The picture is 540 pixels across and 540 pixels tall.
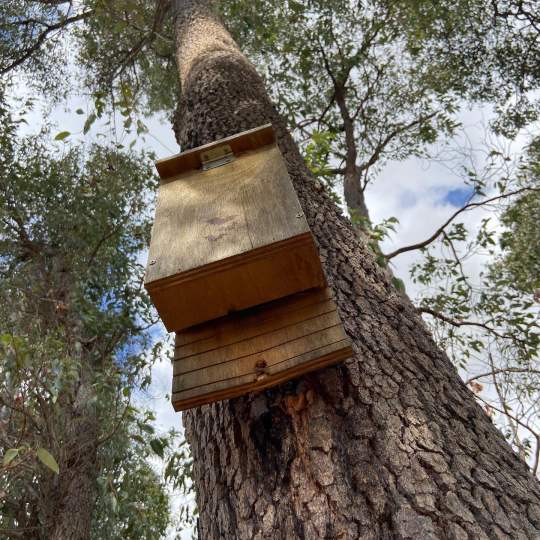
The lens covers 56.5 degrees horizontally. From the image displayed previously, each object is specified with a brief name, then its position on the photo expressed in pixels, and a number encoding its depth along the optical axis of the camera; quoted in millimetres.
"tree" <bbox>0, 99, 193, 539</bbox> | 3523
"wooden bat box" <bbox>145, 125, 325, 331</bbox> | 970
